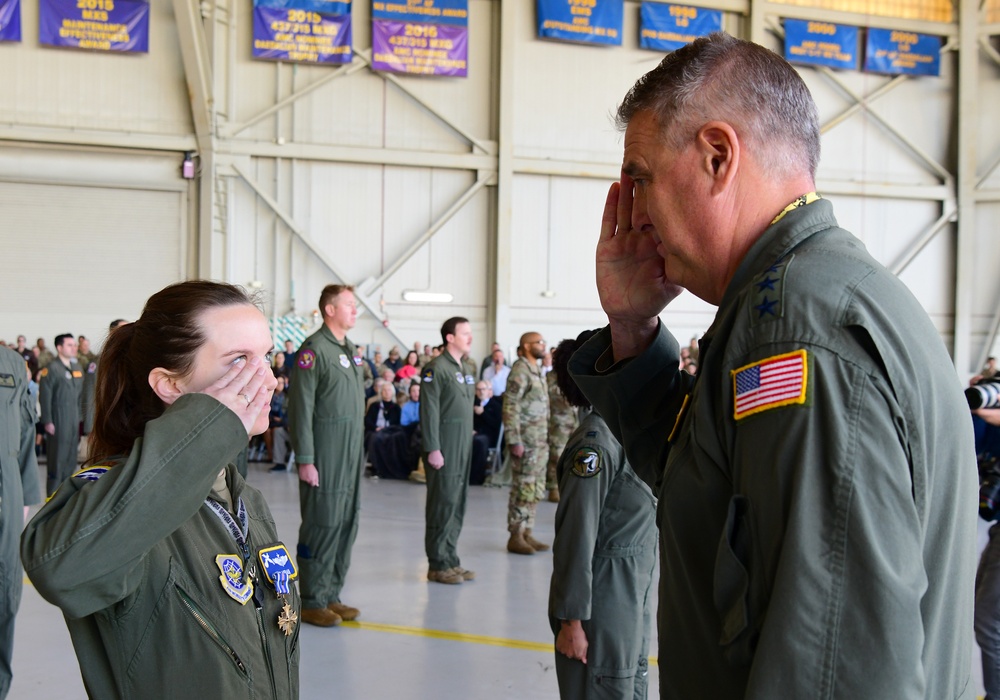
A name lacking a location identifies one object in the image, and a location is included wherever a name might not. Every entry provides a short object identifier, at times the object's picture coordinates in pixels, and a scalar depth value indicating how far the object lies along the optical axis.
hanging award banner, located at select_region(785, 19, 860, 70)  14.50
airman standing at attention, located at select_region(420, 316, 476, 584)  6.00
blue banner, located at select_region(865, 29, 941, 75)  14.88
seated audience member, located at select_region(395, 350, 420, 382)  12.43
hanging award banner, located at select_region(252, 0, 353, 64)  13.27
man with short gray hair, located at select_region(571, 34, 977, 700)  0.84
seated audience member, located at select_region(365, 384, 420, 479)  11.02
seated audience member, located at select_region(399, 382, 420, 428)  11.34
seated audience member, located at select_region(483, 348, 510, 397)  12.53
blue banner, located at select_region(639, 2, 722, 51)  14.19
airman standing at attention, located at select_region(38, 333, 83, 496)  8.76
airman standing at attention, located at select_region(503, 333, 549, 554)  6.98
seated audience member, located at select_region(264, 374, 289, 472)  11.52
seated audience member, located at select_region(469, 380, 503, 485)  11.24
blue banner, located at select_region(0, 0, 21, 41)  12.61
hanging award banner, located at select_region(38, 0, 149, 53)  12.80
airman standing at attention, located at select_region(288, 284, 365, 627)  4.98
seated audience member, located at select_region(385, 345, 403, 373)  13.24
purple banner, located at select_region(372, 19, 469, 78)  13.56
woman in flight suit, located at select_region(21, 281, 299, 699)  1.28
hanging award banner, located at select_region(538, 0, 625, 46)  13.96
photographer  3.38
